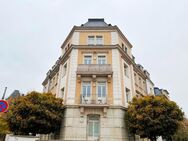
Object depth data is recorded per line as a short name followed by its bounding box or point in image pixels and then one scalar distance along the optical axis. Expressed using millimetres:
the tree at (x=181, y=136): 15934
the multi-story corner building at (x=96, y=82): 12082
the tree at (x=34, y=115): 11408
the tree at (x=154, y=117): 11371
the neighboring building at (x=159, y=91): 24819
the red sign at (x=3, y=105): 5485
